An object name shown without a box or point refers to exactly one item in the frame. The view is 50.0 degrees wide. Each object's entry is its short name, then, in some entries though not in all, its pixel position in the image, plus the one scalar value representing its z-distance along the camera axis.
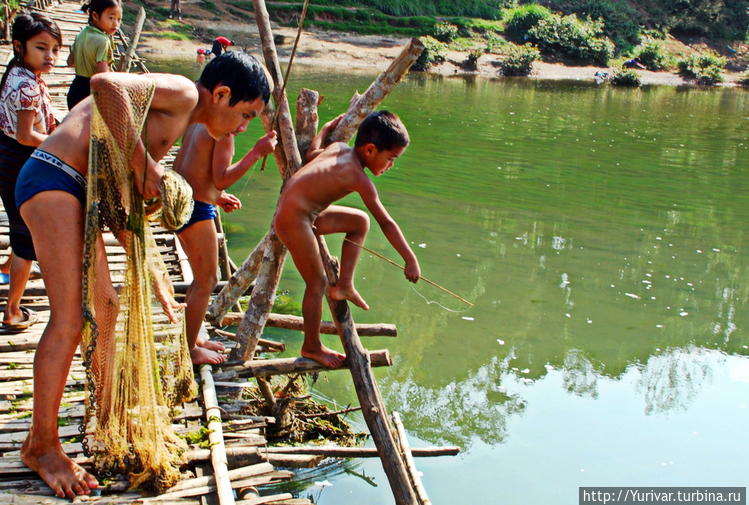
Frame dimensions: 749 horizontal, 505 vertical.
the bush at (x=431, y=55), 28.47
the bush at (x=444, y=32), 31.25
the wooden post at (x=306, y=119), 4.08
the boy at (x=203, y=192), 3.44
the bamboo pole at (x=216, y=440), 2.77
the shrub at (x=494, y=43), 31.25
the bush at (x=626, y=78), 29.30
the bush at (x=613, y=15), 34.53
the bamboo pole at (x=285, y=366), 3.73
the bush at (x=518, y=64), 29.33
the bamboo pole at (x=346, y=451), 3.92
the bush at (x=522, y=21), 33.34
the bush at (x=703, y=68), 31.72
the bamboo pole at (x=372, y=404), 3.17
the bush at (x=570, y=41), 31.78
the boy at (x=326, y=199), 3.59
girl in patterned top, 3.64
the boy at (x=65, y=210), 2.59
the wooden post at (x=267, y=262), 4.00
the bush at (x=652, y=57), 32.66
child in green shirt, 4.93
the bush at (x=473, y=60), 29.33
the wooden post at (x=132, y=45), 7.05
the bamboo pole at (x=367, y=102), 4.09
